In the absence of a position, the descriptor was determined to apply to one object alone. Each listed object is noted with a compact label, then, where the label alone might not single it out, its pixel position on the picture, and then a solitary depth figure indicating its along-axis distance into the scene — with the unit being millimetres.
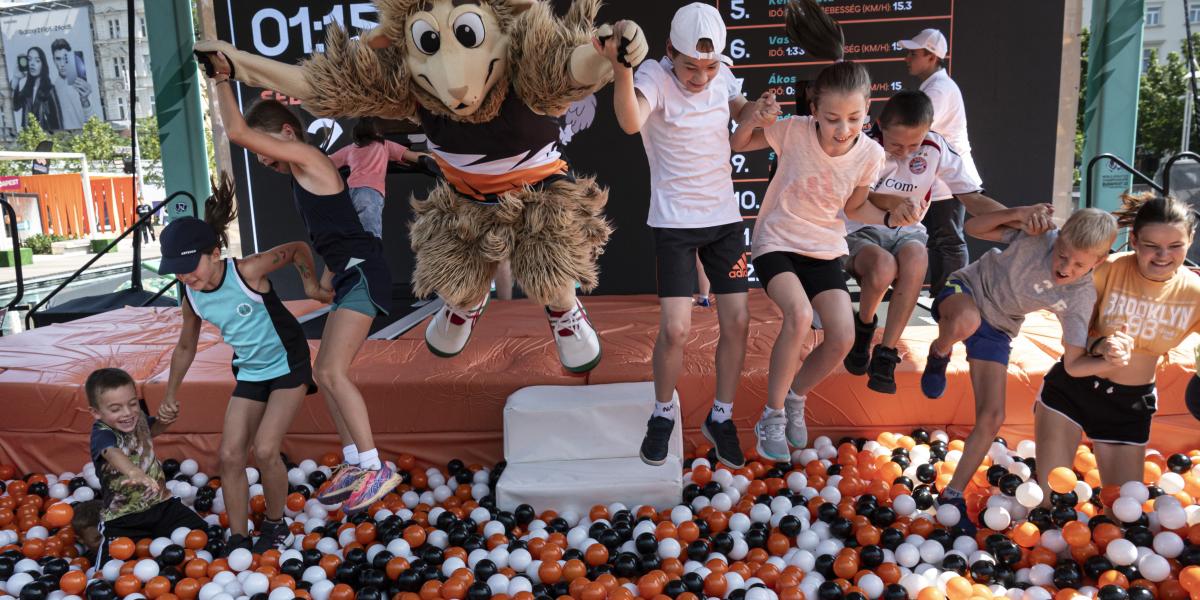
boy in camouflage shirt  2688
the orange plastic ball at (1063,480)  2695
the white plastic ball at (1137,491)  2672
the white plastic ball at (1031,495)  2773
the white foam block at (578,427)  3211
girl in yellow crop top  2447
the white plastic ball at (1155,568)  2500
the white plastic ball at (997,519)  2846
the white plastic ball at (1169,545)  2590
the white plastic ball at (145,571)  2730
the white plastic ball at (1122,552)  2557
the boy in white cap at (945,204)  3488
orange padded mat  3502
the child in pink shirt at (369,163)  3674
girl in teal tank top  2750
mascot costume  2332
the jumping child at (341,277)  2672
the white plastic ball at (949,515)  2930
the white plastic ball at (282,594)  2564
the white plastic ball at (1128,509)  2643
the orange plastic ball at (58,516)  3238
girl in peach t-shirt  2676
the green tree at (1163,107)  18062
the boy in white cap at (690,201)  2580
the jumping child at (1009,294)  2443
